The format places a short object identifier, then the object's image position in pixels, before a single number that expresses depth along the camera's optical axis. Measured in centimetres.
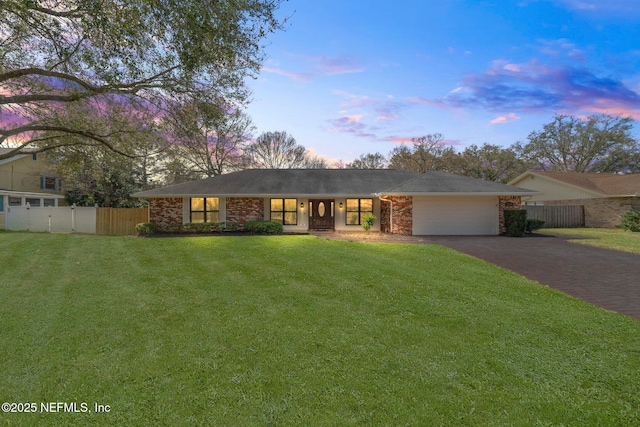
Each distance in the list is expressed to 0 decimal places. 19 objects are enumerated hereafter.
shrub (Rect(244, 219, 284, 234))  1794
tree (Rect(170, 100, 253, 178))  910
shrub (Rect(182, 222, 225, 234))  1858
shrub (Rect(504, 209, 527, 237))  1636
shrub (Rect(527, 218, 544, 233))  1736
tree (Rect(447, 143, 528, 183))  3750
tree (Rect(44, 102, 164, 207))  1070
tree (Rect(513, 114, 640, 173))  3675
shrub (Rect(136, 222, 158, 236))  1802
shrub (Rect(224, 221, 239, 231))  1888
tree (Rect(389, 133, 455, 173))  3816
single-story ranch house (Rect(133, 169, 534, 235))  1762
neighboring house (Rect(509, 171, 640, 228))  2283
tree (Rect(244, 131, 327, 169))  3644
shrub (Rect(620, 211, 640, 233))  1984
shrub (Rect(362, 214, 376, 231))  1876
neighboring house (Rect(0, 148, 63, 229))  2458
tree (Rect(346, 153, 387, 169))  4400
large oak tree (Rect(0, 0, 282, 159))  658
